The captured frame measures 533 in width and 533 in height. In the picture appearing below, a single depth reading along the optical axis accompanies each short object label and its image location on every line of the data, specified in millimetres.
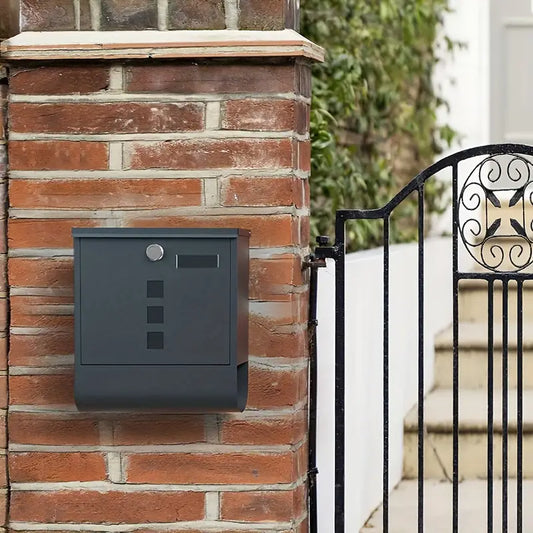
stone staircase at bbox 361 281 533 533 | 5685
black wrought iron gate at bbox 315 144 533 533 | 4527
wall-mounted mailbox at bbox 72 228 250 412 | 3928
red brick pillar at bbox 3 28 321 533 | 4152
